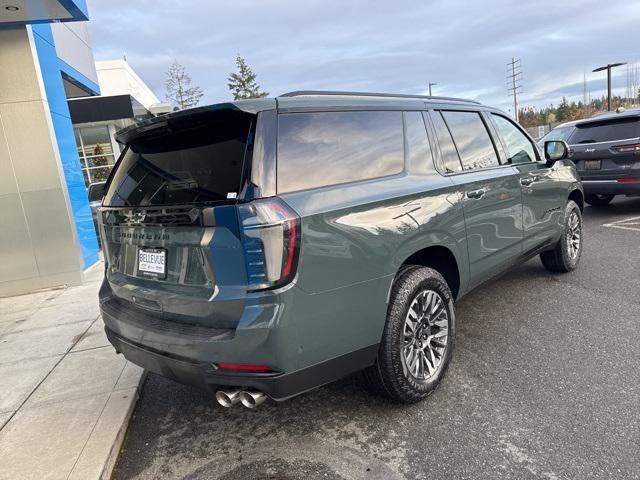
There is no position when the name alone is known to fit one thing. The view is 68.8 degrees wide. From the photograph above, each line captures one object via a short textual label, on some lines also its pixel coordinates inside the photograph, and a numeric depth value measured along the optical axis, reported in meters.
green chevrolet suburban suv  2.21
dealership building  6.63
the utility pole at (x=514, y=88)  64.29
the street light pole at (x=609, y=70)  30.40
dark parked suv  7.65
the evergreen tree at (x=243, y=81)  56.38
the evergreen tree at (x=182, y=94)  41.47
